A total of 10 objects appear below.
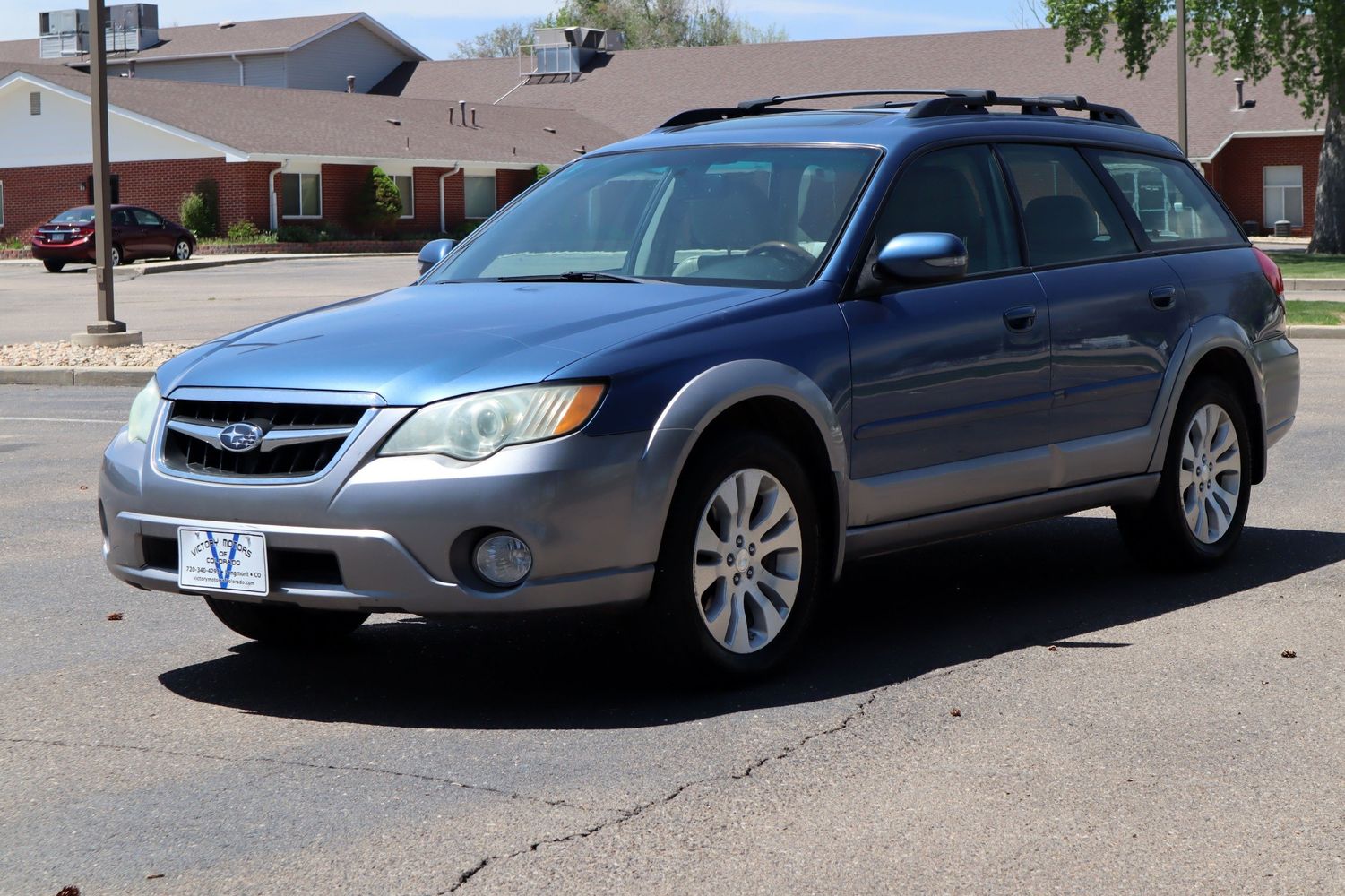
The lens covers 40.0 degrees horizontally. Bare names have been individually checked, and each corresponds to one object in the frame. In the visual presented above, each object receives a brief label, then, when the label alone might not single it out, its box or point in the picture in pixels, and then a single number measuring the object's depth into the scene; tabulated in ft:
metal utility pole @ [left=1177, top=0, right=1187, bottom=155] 107.34
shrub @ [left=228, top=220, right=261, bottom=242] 168.45
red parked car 146.41
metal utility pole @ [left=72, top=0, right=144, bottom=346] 65.36
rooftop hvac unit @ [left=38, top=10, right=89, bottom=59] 273.33
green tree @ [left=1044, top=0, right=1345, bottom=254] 135.95
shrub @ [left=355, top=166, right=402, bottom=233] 181.68
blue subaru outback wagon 17.25
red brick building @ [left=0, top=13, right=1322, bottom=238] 176.04
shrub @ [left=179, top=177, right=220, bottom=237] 171.63
